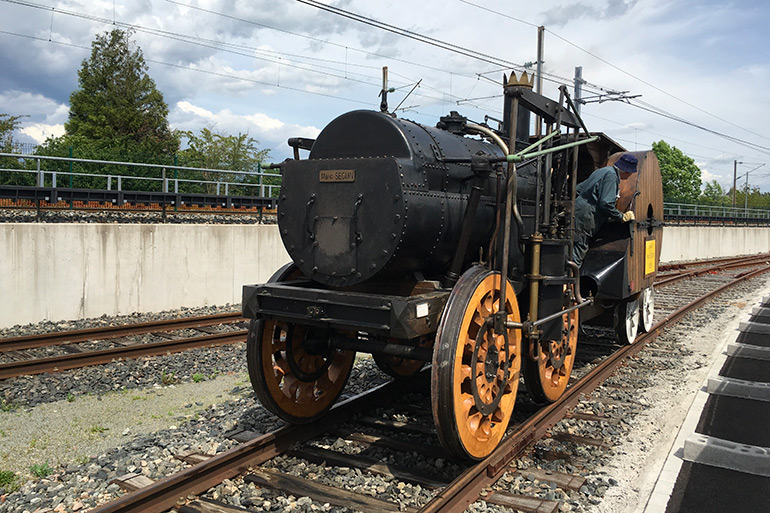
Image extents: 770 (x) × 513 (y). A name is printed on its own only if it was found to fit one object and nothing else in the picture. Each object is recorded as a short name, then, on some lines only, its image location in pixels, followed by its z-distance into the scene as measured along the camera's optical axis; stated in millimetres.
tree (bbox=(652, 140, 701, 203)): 70875
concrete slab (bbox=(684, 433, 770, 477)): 4539
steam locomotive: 4199
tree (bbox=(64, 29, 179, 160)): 39250
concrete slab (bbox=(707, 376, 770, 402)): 6422
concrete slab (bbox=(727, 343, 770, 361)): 8298
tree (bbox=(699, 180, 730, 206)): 78900
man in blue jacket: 6961
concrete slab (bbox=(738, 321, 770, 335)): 10266
